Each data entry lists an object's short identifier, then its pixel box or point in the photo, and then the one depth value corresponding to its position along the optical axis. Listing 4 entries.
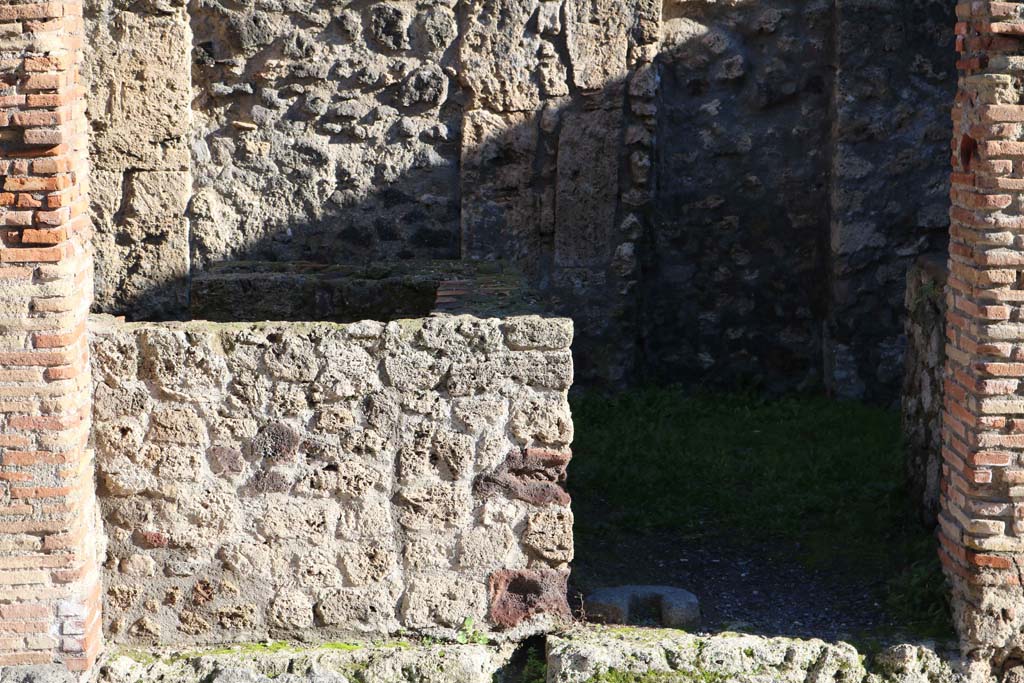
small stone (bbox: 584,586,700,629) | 4.86
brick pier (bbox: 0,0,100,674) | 4.14
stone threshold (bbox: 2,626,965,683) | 4.46
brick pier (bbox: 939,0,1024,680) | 4.37
